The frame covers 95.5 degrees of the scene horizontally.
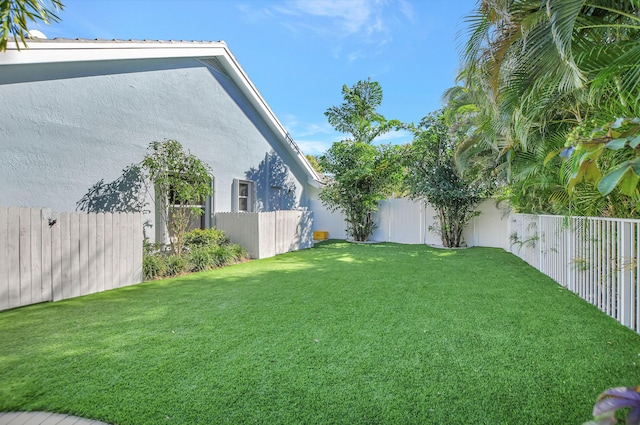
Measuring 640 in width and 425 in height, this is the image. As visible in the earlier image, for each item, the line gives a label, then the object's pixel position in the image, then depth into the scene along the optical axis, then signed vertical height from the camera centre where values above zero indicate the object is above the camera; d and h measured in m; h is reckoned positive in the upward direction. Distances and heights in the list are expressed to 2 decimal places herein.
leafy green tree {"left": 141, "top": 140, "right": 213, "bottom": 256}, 7.37 +0.77
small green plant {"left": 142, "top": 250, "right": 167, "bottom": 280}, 6.38 -1.22
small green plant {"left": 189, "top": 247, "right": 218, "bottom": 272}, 7.26 -1.20
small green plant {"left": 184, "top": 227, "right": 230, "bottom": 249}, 8.01 -0.74
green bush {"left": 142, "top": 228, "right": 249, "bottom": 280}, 6.54 -1.12
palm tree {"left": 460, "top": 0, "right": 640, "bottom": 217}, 3.23 +1.96
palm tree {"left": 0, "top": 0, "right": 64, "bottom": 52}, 3.09 +2.20
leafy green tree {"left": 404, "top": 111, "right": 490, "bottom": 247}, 10.70 +1.17
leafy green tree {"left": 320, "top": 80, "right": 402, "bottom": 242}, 12.32 +1.97
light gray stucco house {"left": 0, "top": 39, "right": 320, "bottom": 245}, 5.41 +2.31
